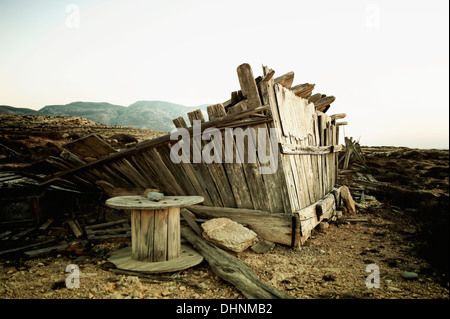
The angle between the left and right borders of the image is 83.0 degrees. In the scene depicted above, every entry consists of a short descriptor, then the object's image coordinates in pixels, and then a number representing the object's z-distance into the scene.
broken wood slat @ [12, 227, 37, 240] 4.49
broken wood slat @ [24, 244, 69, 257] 3.83
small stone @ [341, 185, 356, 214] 7.02
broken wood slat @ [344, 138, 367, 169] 12.55
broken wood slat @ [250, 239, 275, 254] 3.86
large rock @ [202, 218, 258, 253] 3.72
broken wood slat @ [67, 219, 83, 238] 4.67
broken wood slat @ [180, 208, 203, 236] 4.35
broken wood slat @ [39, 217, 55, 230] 4.80
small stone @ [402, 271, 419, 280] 2.94
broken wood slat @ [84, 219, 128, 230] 4.78
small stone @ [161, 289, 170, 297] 2.67
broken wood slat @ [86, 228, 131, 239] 4.61
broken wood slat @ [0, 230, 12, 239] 4.44
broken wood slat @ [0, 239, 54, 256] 3.81
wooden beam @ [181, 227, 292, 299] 2.60
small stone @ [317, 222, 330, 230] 5.17
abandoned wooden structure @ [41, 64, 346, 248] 3.91
